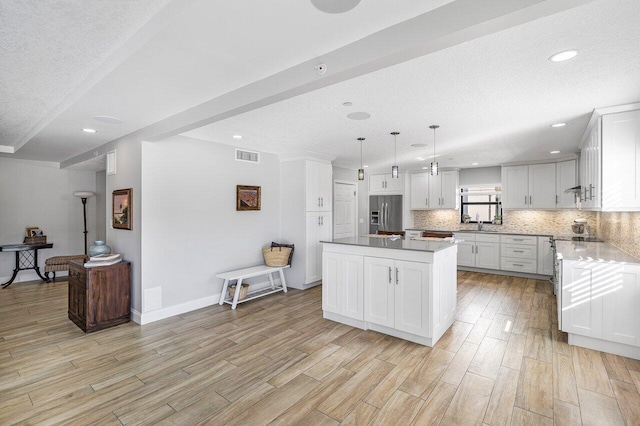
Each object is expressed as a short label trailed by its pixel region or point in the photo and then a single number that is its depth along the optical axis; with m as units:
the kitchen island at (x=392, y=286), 3.16
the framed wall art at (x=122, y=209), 3.90
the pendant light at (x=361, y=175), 4.26
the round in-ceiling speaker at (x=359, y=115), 3.26
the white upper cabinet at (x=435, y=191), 7.27
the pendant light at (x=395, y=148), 4.12
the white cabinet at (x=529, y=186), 6.19
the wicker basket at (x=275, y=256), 5.11
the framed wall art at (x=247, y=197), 4.90
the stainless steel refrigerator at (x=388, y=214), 7.79
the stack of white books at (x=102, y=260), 3.69
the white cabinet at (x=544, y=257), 5.99
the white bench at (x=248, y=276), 4.42
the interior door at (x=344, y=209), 6.68
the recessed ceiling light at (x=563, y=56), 2.02
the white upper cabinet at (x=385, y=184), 7.87
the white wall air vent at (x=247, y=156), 4.90
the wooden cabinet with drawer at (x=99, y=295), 3.58
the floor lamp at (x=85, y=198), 6.26
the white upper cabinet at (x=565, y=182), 5.91
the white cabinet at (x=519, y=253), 6.16
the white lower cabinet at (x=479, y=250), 6.57
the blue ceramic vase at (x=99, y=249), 4.00
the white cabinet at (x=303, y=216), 5.39
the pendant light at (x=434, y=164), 3.74
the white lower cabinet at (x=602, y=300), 2.85
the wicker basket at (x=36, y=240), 5.96
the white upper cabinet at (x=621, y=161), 2.97
